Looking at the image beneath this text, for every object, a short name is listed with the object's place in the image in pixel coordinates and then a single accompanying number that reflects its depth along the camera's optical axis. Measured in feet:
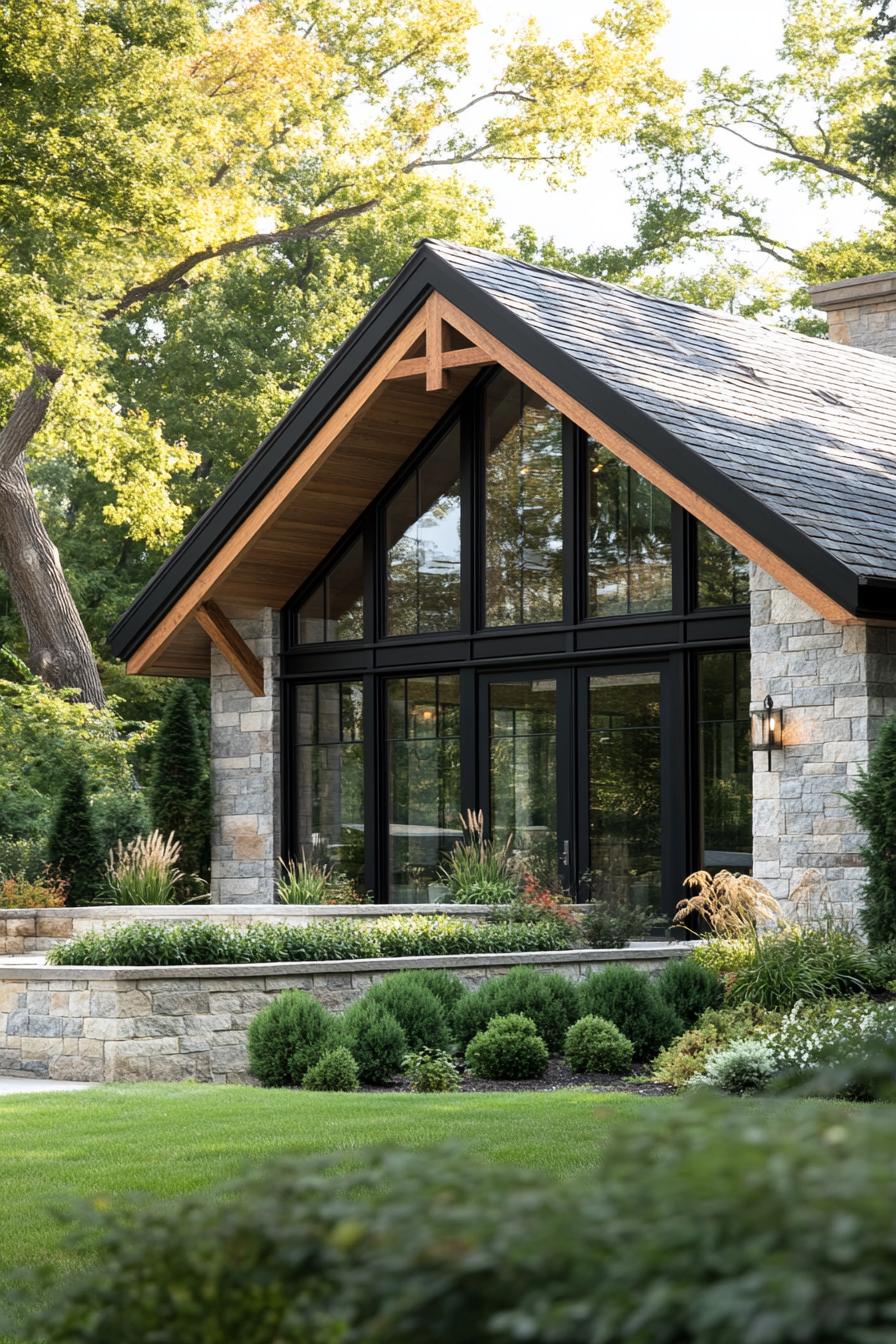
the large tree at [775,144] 112.16
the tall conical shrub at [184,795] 58.75
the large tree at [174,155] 56.29
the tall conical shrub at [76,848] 55.36
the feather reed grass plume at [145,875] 53.31
